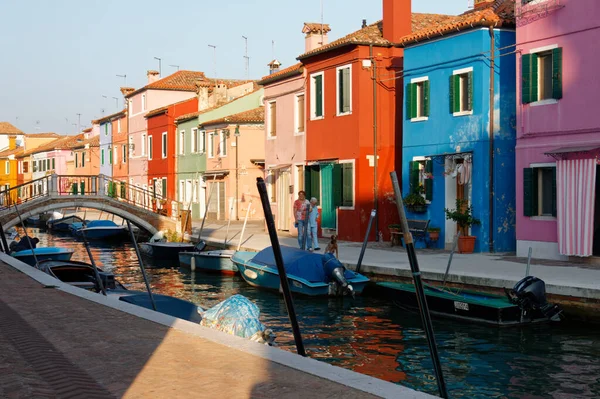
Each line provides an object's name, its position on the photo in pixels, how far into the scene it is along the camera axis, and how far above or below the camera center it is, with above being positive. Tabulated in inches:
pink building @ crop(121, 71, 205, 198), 2103.8 +196.3
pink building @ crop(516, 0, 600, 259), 733.9 +45.8
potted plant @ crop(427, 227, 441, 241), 915.4 -58.6
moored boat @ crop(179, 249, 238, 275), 965.2 -96.5
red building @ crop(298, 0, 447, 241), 1046.4 +73.3
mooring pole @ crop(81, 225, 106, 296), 592.7 -73.7
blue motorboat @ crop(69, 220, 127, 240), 1608.0 -96.2
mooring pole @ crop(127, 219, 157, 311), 525.3 -74.6
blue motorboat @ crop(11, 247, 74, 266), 976.9 -88.7
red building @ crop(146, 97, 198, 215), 1932.8 +83.3
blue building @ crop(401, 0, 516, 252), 862.5 +59.0
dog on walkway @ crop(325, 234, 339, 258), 787.4 -63.4
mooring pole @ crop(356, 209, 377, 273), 769.6 -74.7
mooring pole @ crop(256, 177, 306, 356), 342.0 -33.3
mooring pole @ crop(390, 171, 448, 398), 293.8 -42.7
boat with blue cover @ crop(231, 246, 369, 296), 730.8 -85.4
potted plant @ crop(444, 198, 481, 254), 857.5 -43.8
